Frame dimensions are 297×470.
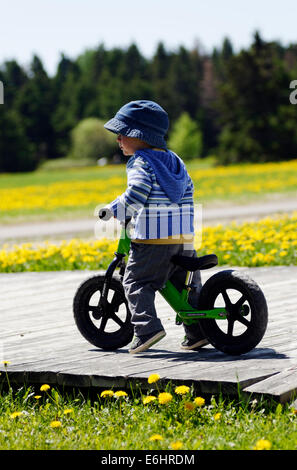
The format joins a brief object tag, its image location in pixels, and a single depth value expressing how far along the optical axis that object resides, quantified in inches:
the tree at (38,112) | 4111.7
